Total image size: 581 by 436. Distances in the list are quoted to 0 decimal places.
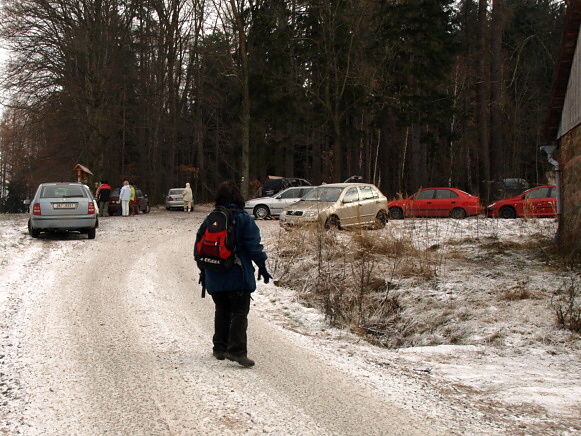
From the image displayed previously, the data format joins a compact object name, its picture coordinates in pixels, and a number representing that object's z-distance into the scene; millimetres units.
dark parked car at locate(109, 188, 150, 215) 30578
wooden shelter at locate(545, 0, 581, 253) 12625
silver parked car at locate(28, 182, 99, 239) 16594
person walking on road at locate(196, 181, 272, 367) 5672
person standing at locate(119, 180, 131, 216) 28594
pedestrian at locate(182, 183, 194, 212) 33531
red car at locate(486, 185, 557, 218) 21981
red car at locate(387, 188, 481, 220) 24031
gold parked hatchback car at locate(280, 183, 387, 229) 17859
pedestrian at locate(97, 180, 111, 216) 27234
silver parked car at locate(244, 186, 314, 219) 26219
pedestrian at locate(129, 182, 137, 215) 29619
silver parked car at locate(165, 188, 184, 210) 38500
